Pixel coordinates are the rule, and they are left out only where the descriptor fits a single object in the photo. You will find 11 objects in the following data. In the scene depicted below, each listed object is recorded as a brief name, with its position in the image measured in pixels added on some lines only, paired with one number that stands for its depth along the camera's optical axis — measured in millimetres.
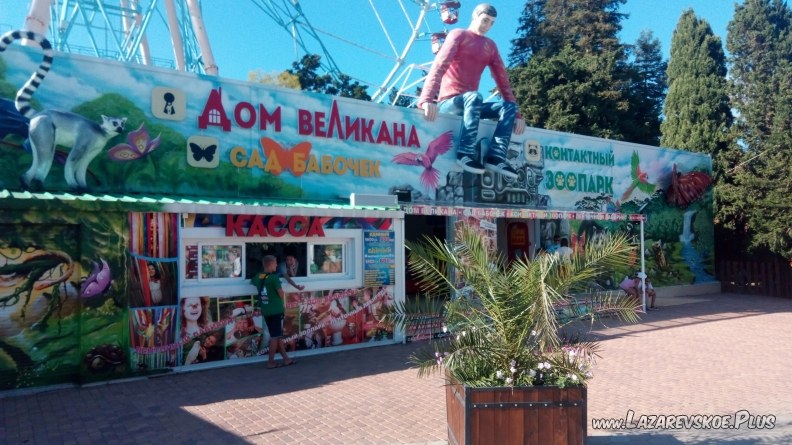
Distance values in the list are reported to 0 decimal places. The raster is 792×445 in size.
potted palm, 4305
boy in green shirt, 7961
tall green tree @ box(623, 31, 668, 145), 30609
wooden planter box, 4277
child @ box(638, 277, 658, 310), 14094
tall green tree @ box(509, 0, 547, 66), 37688
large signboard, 7863
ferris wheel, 20641
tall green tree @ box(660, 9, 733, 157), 25203
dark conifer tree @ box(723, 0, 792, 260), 16594
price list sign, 9695
